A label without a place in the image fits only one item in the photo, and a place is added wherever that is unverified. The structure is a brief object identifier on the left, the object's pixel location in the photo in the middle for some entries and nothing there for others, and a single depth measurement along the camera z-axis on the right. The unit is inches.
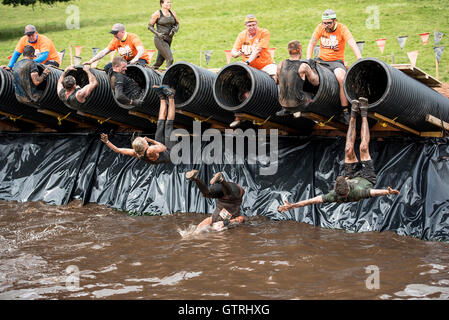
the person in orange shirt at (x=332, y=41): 675.4
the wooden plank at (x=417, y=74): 642.2
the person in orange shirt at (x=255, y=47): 740.6
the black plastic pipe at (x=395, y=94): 590.6
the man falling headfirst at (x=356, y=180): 596.4
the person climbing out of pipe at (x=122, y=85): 734.5
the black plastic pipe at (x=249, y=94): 670.5
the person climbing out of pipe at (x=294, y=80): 617.9
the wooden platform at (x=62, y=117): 831.1
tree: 2199.3
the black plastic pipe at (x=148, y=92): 743.7
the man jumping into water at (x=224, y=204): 697.0
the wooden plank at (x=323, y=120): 637.3
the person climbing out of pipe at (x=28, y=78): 779.4
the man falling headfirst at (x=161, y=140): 681.0
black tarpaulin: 657.6
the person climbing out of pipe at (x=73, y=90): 744.3
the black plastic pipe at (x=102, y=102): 768.9
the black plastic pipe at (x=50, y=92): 793.6
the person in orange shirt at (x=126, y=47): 805.9
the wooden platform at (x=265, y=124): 691.7
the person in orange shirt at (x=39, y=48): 853.2
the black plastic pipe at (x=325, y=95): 621.0
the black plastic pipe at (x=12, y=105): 836.6
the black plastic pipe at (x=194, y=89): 713.6
